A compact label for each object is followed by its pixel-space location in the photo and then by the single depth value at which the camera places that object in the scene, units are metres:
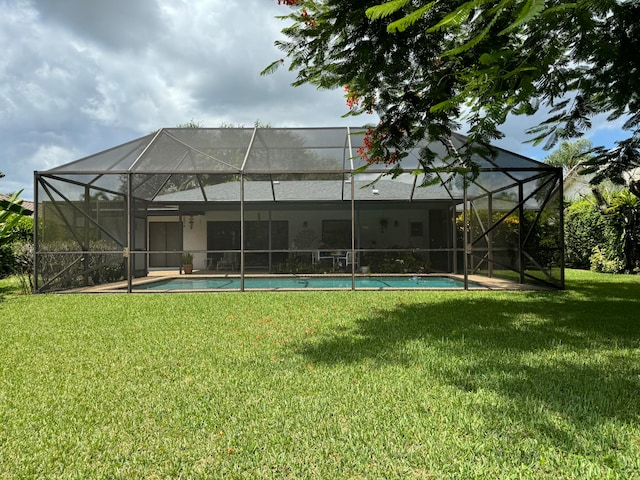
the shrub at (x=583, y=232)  14.61
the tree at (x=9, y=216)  9.32
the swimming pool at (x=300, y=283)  11.19
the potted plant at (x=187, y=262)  15.41
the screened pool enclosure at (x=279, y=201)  9.25
